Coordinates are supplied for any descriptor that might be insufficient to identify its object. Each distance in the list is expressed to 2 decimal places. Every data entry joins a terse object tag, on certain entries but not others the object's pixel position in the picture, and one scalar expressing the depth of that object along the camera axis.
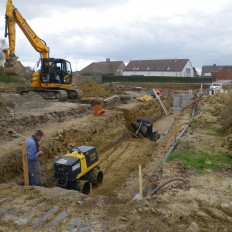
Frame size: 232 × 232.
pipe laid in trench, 6.58
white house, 78.12
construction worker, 7.93
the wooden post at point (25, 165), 7.58
